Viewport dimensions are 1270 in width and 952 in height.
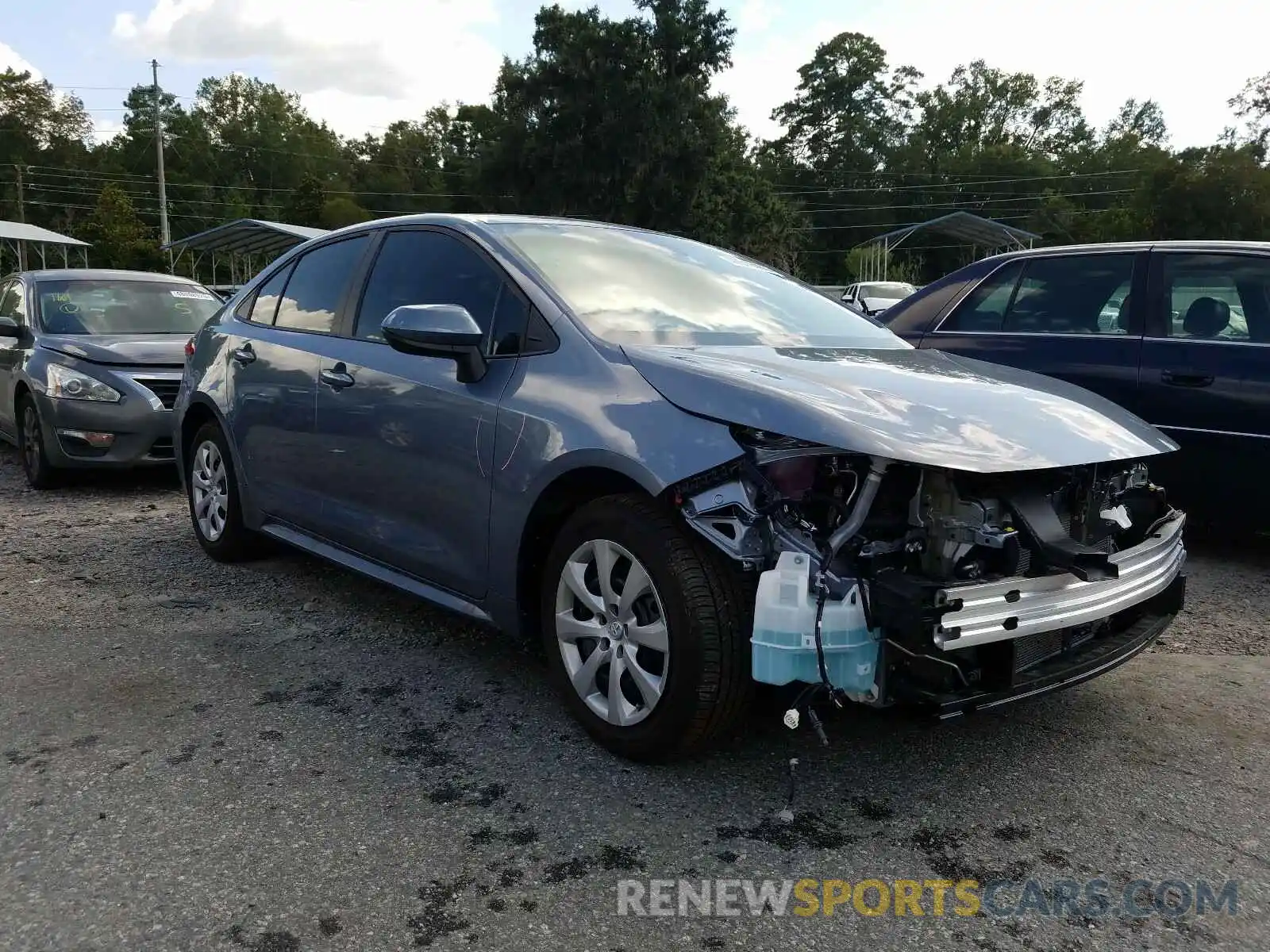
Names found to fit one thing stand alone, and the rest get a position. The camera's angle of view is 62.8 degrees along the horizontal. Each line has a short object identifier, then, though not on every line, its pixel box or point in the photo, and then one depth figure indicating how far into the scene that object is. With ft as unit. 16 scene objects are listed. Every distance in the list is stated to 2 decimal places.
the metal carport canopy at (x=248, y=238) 74.33
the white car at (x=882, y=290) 75.31
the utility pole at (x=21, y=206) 224.94
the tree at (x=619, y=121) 150.00
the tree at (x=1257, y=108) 181.06
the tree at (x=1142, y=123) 266.98
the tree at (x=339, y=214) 200.95
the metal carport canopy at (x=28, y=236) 119.96
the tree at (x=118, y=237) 152.87
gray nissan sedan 22.67
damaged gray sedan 8.36
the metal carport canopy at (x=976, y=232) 108.47
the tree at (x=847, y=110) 239.09
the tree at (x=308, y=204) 207.62
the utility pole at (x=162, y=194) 169.89
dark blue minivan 16.12
